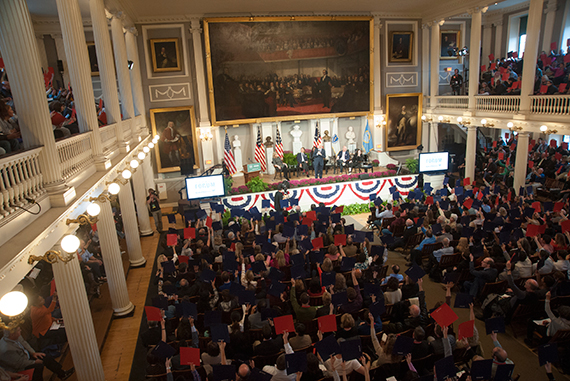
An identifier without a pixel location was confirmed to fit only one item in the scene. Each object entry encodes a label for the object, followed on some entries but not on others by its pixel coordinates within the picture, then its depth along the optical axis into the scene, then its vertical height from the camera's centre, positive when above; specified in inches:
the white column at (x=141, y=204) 546.3 -151.9
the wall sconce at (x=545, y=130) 532.4 -73.1
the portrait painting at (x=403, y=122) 880.3 -83.5
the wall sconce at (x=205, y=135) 791.7 -77.8
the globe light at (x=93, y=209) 238.7 -65.7
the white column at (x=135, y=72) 685.3 +50.5
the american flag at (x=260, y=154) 792.3 -123.5
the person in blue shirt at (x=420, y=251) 422.0 -182.6
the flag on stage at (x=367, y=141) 860.0 -119.4
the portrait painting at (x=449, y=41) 883.4 +96.6
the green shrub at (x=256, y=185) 680.4 -162.7
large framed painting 768.9 +51.5
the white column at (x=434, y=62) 824.3 +47.4
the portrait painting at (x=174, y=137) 781.3 -78.7
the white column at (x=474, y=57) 685.3 +44.1
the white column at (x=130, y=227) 444.1 -149.9
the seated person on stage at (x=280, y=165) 751.1 -144.3
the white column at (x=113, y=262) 338.0 -146.6
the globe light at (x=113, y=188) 289.4 -64.4
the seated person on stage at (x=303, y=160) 771.4 -138.1
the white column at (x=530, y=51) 556.7 +40.4
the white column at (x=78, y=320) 234.8 -137.6
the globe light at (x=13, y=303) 133.0 -68.0
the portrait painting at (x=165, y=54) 754.8 +87.9
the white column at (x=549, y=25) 784.3 +107.5
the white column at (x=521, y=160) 601.0 -129.7
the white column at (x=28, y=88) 194.2 +9.9
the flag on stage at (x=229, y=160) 734.5 -122.6
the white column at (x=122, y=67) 534.3 +47.9
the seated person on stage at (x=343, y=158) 779.4 -142.8
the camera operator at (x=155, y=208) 626.8 -178.3
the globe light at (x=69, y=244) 176.9 -64.0
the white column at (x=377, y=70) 831.8 +37.5
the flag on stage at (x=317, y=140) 808.5 -103.9
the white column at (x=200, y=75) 754.8 +44.3
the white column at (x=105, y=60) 405.7 +44.4
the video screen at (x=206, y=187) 619.5 -146.1
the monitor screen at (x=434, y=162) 735.7 -149.5
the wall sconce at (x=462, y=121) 733.1 -74.7
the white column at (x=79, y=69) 301.8 +28.0
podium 727.2 -145.7
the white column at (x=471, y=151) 734.8 -133.0
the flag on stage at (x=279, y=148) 786.2 -112.6
